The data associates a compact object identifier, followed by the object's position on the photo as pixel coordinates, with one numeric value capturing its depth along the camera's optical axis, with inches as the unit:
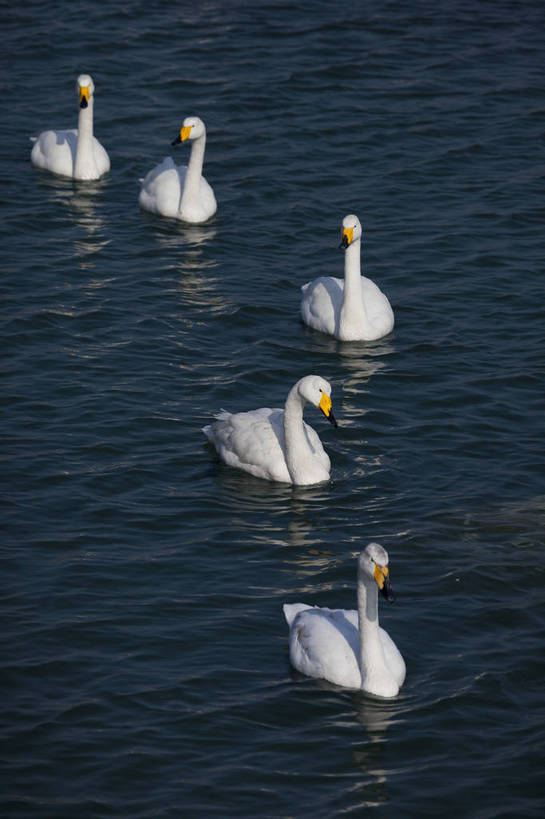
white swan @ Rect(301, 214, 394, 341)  690.2
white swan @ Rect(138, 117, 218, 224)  828.0
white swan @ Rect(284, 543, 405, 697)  434.0
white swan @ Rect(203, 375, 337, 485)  555.8
